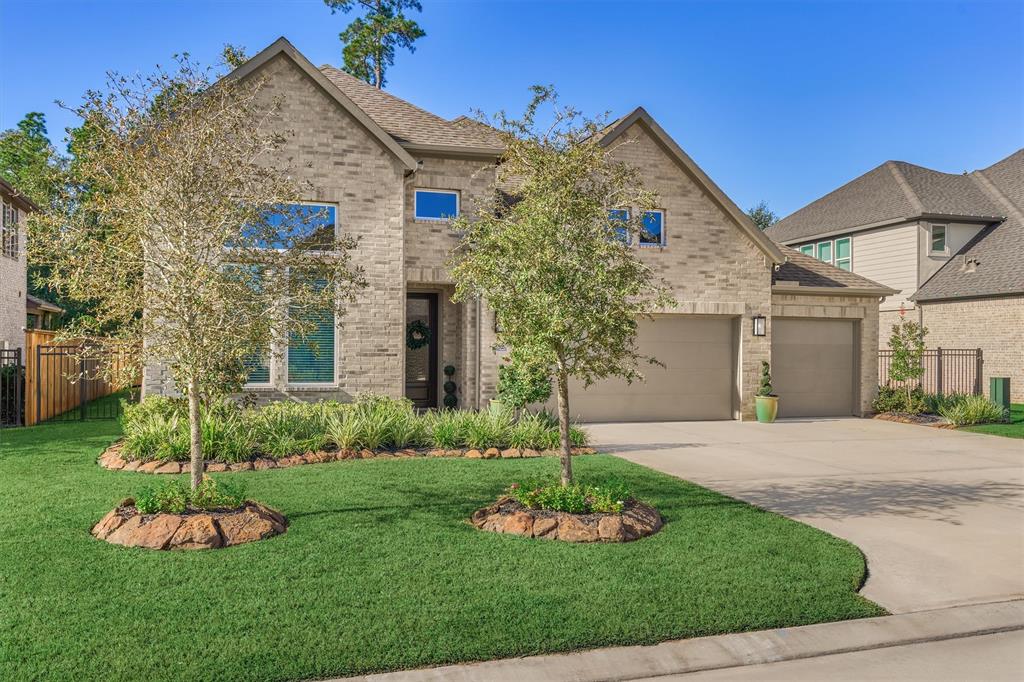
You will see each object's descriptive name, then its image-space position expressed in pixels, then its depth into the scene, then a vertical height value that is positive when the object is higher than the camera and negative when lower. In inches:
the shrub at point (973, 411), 663.1 -63.4
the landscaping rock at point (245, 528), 256.1 -67.1
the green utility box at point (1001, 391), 700.7 -46.5
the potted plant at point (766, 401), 674.2 -55.3
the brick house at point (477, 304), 558.6 +43.6
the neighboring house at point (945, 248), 896.3 +124.5
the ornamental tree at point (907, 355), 709.3 -13.9
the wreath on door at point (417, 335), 647.8 +1.2
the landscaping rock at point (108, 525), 260.7 -67.4
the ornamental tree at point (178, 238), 264.8 +34.6
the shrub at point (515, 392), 439.9 -37.2
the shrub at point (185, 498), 272.2 -60.4
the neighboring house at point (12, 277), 805.2 +62.7
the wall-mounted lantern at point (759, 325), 687.7 +13.0
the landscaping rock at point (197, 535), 249.1 -67.3
